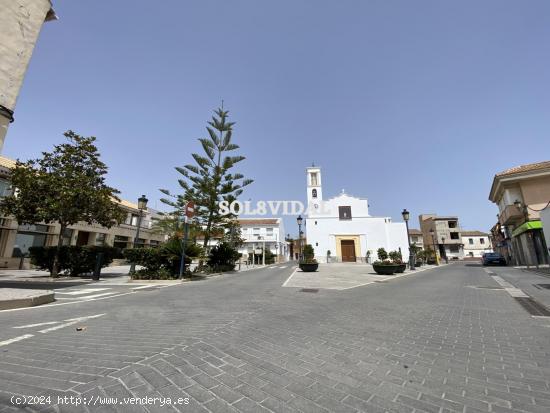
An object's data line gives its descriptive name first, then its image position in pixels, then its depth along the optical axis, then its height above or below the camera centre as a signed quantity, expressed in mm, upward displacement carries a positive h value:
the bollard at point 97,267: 12767 -351
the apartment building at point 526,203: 20094 +4577
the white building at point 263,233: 53581 +5385
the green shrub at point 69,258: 13156 +86
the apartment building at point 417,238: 63694 +5068
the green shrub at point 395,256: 20406 +229
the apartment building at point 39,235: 16781 +1952
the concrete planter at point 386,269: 16375 -612
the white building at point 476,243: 60531 +3592
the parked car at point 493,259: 27658 -26
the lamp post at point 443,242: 56119 +3580
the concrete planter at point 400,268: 17455 -630
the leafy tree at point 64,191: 11367 +3010
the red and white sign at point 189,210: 12424 +2335
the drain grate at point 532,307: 5580 -1124
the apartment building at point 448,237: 57000 +4663
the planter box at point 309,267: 18533 -541
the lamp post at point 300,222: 20481 +2873
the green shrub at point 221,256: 19953 +254
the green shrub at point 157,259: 12406 +27
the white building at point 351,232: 39812 +4033
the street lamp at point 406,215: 20750 +3401
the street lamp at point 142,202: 14422 +3100
